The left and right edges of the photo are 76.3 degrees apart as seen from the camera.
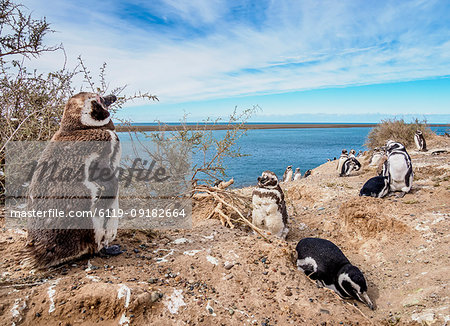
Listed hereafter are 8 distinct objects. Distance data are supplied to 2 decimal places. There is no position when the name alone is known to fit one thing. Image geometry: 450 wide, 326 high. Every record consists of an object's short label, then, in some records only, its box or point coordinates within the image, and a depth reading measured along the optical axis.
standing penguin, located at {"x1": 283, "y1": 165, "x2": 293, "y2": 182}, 15.38
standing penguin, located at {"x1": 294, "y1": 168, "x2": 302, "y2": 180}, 16.32
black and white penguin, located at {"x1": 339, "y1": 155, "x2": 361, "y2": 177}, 11.36
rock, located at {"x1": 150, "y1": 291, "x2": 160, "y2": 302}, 2.21
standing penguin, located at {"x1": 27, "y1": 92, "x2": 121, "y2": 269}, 2.45
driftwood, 4.95
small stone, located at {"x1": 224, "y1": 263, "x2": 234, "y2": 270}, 2.88
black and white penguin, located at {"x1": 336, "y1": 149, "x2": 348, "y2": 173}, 12.87
